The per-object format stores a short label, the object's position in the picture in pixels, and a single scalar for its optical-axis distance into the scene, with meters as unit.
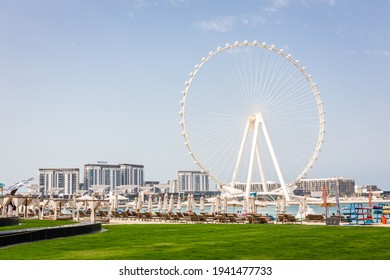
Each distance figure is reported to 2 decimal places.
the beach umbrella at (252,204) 37.56
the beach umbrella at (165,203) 45.56
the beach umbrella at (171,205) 42.33
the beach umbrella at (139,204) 46.92
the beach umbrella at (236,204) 56.49
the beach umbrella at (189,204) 44.66
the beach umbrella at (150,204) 46.66
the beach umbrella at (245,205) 42.05
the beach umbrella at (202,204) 45.45
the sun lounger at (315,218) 29.86
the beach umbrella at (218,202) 43.87
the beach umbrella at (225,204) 42.63
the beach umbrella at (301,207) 36.68
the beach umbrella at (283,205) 40.36
